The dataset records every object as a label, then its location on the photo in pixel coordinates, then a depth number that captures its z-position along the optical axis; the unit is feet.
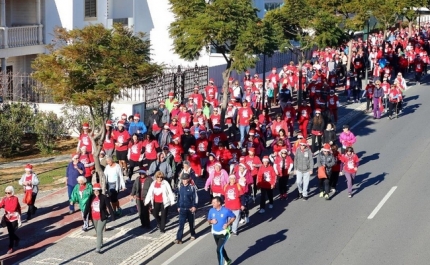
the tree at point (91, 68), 60.44
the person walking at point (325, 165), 68.64
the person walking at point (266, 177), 64.64
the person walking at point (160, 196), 59.16
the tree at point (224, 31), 80.23
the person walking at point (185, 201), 57.67
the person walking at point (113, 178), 62.69
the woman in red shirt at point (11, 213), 56.39
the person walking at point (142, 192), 60.34
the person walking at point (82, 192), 57.77
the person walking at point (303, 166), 68.80
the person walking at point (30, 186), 62.59
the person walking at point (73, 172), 64.18
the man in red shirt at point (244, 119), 87.04
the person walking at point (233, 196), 57.57
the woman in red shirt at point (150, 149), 72.33
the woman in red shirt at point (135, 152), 72.84
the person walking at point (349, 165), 69.00
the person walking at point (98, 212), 55.47
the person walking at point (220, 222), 51.75
